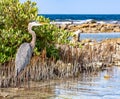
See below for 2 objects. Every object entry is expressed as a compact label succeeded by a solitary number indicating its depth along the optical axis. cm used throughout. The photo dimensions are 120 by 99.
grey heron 1095
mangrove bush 1202
